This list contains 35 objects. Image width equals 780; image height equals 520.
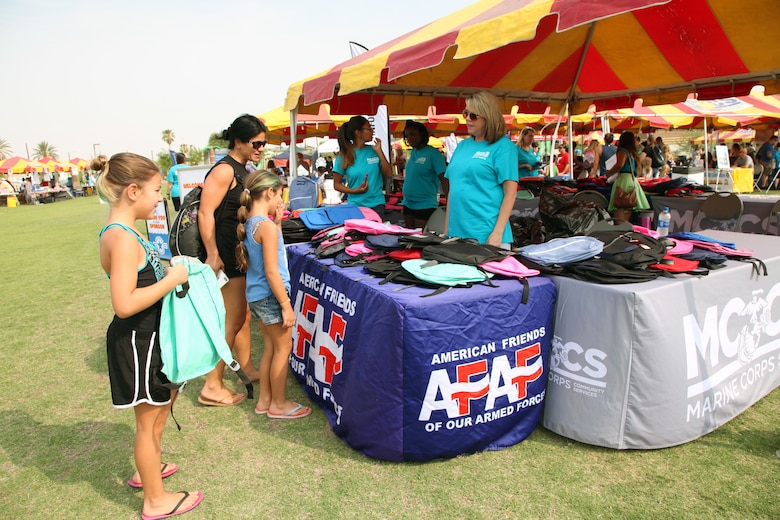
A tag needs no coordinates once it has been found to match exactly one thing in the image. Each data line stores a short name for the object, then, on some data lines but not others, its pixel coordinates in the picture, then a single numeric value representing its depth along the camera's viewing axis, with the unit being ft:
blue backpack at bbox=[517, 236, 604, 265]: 9.42
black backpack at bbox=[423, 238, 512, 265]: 9.36
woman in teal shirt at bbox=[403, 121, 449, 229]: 18.04
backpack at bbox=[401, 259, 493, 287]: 8.77
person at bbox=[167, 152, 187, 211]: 29.94
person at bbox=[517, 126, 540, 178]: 26.48
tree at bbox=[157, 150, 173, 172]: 151.84
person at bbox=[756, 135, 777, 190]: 57.41
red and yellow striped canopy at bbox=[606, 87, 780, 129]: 43.83
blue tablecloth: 8.18
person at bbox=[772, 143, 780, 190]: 56.80
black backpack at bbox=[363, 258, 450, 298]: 8.96
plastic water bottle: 19.26
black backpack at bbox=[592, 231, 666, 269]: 9.00
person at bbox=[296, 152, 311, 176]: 58.13
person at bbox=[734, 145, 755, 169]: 58.39
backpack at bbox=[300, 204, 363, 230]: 14.25
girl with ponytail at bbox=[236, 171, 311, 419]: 9.62
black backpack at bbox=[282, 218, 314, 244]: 14.10
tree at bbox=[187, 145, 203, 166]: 156.46
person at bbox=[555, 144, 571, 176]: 60.92
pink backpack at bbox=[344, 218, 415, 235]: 11.82
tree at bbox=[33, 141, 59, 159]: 294.25
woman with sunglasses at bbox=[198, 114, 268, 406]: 10.36
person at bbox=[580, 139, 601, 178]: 44.60
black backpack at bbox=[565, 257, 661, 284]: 8.64
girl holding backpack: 6.50
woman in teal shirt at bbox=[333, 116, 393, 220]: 17.21
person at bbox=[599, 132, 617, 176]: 42.68
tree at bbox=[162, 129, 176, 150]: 314.35
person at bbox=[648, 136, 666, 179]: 46.53
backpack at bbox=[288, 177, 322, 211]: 23.73
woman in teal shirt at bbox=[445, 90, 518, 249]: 10.87
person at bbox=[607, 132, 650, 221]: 20.27
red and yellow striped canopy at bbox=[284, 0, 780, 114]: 12.00
